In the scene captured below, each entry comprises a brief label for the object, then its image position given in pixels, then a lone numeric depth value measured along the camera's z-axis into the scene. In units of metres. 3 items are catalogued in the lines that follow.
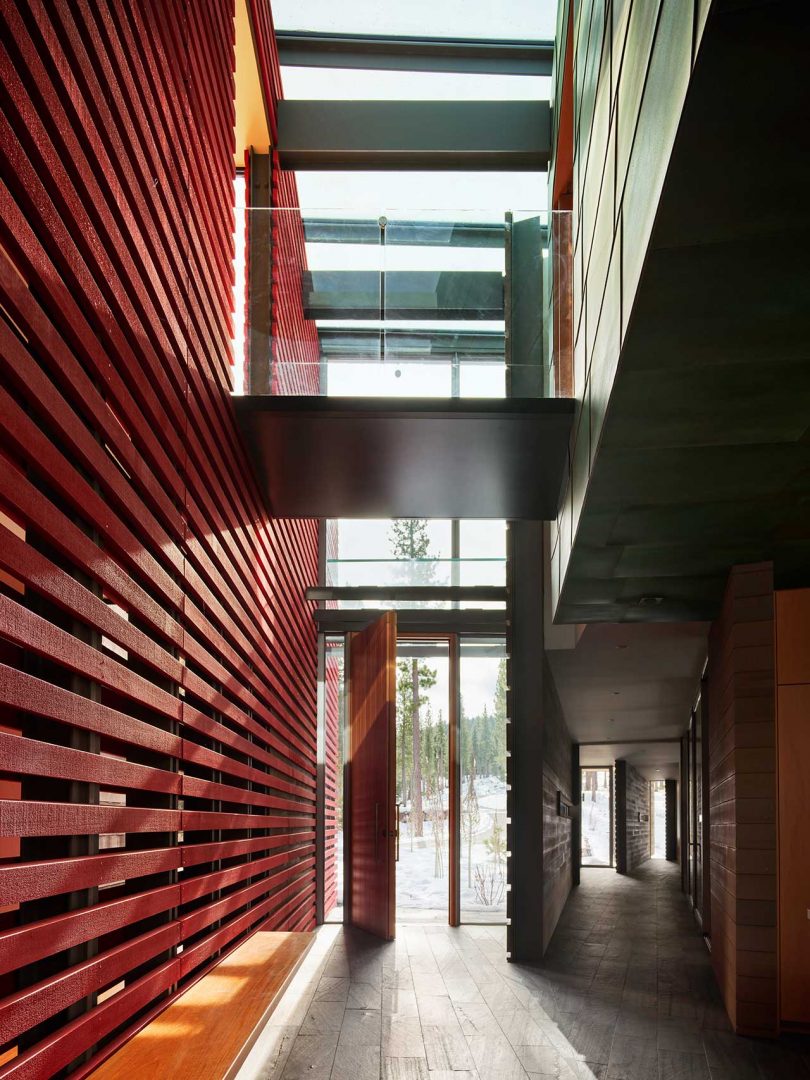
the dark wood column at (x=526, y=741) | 8.25
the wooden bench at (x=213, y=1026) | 3.07
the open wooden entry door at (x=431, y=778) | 10.11
